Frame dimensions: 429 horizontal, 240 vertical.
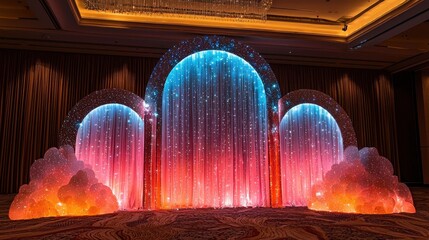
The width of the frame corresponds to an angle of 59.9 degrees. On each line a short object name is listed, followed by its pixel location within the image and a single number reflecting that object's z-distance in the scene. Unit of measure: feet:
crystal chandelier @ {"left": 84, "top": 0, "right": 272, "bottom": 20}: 17.22
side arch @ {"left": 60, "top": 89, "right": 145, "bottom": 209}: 17.81
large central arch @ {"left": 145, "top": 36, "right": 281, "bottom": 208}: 17.47
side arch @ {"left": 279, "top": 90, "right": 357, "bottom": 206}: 19.21
